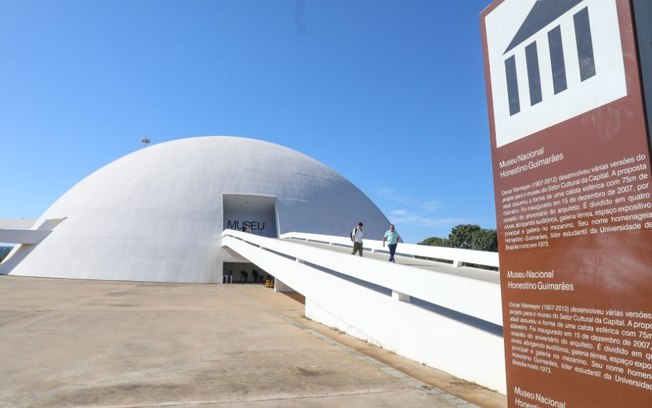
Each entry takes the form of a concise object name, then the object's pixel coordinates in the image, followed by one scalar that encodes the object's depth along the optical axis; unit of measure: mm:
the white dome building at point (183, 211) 26922
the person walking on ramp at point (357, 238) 14586
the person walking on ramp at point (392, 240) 13211
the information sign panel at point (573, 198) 2289
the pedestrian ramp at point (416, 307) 5418
